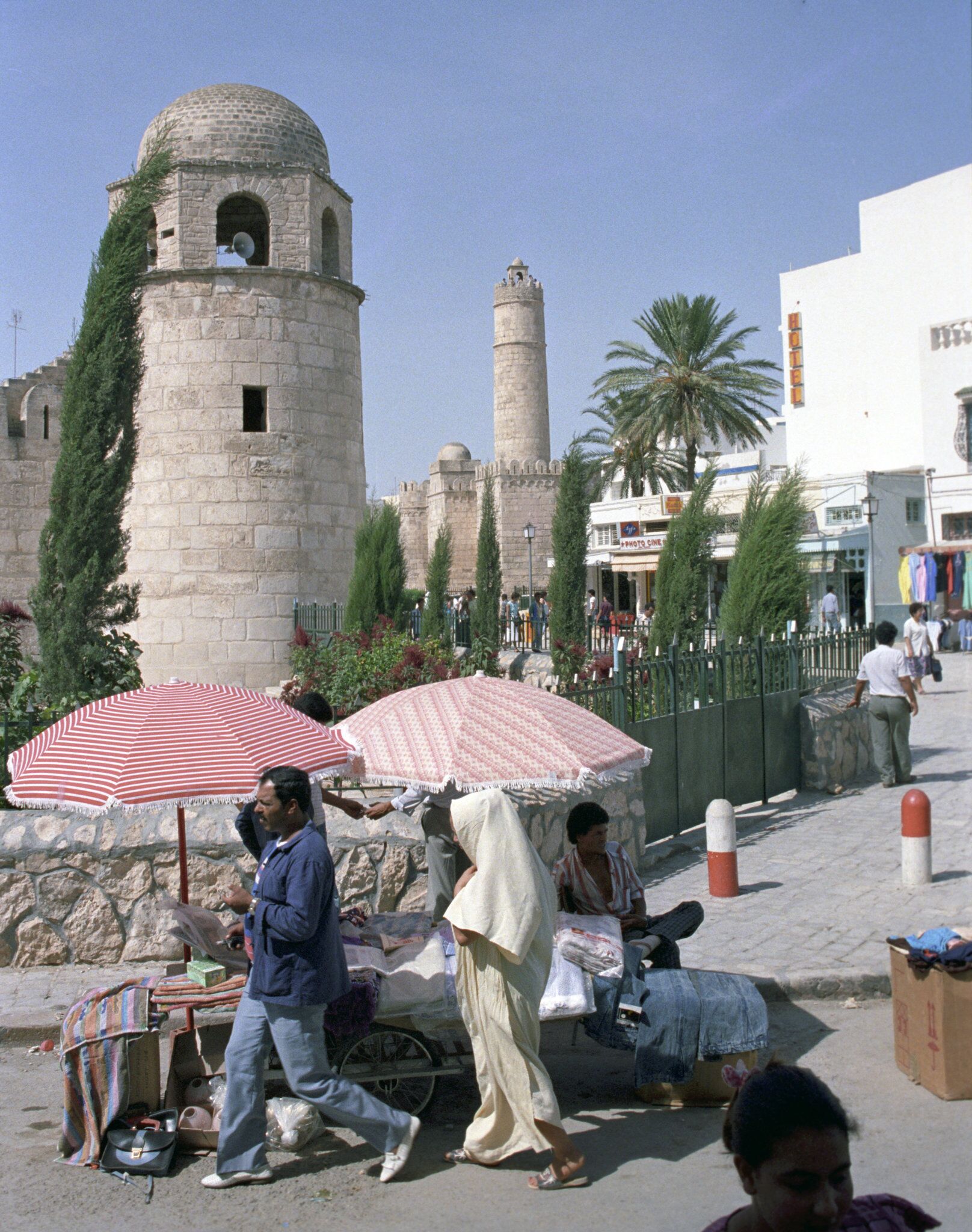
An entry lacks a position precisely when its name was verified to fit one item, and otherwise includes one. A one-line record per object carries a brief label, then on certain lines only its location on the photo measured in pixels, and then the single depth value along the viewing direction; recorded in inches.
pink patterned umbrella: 206.1
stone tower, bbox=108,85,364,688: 616.7
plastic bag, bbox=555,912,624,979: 194.4
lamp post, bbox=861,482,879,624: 1079.0
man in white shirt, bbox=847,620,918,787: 445.7
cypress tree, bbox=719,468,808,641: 542.0
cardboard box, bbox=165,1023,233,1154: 182.7
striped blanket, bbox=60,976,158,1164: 179.2
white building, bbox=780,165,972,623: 1188.5
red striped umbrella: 193.6
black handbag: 174.9
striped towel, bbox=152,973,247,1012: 186.2
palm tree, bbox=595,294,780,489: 1336.1
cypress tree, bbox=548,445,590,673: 856.3
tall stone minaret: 2025.1
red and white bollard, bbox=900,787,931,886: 313.1
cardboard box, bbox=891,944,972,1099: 189.8
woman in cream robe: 168.2
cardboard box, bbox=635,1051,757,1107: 199.0
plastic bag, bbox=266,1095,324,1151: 181.9
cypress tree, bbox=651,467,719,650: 577.3
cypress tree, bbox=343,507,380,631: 666.8
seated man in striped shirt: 213.0
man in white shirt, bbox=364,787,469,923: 243.3
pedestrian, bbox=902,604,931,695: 660.9
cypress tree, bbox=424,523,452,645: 890.1
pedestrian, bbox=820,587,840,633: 1045.8
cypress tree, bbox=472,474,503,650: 982.4
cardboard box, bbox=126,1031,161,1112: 185.8
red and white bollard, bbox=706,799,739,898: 311.6
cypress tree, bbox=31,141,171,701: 407.8
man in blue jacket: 167.2
